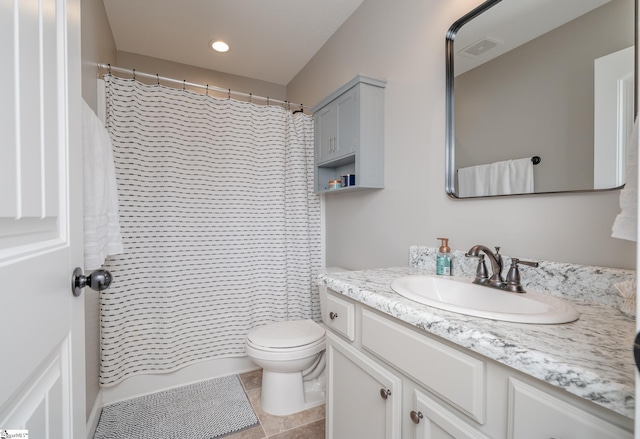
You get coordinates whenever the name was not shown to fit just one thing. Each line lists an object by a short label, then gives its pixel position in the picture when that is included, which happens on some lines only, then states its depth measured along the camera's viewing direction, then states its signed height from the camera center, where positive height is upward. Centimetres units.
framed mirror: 83 +41
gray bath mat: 150 -113
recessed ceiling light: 231 +140
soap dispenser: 122 -19
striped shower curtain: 176 -7
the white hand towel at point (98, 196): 108 +9
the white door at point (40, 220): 39 +0
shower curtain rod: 168 +89
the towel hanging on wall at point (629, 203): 57 +2
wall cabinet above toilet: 162 +52
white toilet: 158 -80
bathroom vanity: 48 -33
